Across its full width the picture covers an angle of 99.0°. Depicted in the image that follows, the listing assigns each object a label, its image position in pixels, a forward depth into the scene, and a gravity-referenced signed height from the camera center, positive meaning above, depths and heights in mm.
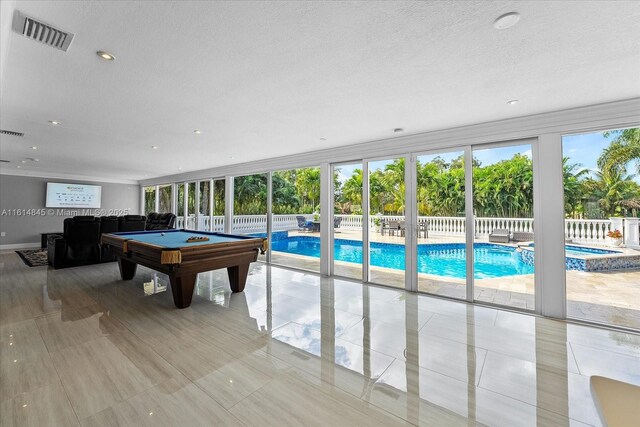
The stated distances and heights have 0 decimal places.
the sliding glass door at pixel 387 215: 4609 +54
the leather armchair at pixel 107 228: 6188 -195
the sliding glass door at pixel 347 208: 5301 +200
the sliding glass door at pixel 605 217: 3158 +4
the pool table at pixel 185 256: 3279 -484
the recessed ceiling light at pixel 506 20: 1693 +1257
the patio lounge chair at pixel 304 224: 8623 -172
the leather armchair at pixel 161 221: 7820 -65
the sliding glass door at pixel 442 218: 4035 +2
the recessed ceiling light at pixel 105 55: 2121 +1300
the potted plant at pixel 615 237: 3258 -237
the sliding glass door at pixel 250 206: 8773 +474
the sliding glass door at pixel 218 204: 7898 +441
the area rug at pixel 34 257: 6151 -931
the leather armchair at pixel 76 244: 5703 -522
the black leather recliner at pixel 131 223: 6478 -84
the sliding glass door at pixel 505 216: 3617 +22
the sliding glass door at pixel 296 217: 7293 +53
